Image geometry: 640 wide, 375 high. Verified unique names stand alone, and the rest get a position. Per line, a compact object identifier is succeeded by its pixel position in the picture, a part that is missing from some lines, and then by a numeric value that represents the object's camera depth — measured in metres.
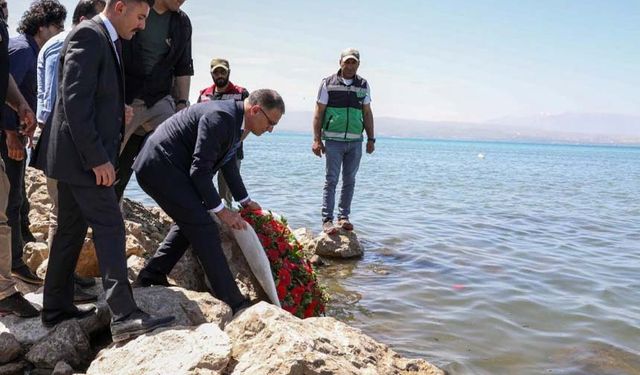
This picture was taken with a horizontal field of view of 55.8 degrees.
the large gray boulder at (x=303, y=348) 2.94
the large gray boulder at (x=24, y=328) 3.73
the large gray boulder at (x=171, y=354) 3.01
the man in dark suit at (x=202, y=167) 4.07
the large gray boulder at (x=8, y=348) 3.60
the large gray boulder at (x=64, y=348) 3.59
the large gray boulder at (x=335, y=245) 8.27
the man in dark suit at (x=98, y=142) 3.29
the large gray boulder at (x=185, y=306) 3.83
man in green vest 8.27
